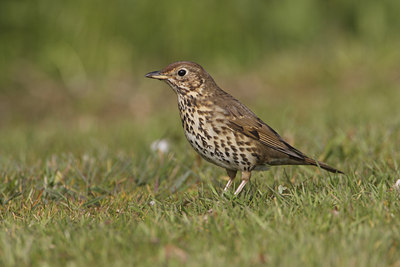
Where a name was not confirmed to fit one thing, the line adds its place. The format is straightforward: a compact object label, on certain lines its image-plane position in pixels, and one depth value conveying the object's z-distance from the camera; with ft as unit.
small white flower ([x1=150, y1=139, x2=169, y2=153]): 38.75
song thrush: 29.99
